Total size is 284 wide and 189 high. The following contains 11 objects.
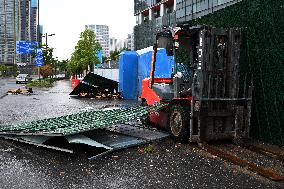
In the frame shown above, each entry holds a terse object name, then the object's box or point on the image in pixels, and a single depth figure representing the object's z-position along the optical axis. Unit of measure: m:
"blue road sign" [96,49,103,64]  67.00
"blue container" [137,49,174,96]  17.30
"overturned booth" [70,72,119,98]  26.92
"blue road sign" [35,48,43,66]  48.20
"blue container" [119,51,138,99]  23.75
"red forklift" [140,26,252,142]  8.98
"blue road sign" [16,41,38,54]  52.91
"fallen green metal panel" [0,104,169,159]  8.59
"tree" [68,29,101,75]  61.38
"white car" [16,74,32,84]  58.53
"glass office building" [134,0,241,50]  36.22
